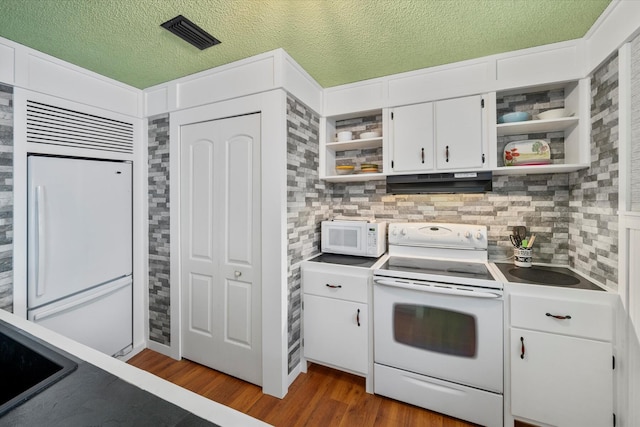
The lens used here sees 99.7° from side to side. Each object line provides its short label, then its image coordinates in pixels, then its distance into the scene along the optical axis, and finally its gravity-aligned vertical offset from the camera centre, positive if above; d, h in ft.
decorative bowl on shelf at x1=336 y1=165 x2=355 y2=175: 8.27 +1.37
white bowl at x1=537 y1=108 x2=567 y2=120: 6.10 +2.22
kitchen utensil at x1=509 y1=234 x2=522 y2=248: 6.79 -0.75
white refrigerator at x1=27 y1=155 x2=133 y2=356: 6.08 -0.90
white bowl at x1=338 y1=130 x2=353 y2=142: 8.16 +2.33
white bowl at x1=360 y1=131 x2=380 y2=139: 7.84 +2.26
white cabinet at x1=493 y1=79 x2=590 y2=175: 5.84 +2.00
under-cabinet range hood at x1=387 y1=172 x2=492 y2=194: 6.79 +0.78
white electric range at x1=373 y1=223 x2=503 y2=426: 5.53 -2.74
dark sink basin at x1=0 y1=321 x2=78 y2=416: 2.92 -1.72
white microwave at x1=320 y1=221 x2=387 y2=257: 7.54 -0.73
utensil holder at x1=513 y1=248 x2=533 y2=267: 6.56 -1.13
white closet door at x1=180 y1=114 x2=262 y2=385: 6.81 -0.84
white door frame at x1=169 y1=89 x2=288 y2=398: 6.37 -0.53
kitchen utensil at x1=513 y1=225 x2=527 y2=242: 6.83 -0.50
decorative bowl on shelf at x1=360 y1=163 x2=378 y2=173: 7.83 +1.31
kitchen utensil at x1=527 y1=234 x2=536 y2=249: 6.51 -0.72
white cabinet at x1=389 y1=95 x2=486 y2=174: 6.63 +1.95
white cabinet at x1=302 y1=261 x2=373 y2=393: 6.59 -2.66
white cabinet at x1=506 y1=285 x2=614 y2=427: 4.89 -2.75
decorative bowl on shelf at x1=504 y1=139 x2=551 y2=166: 6.40 +1.41
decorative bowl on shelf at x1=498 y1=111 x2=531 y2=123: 6.43 +2.27
